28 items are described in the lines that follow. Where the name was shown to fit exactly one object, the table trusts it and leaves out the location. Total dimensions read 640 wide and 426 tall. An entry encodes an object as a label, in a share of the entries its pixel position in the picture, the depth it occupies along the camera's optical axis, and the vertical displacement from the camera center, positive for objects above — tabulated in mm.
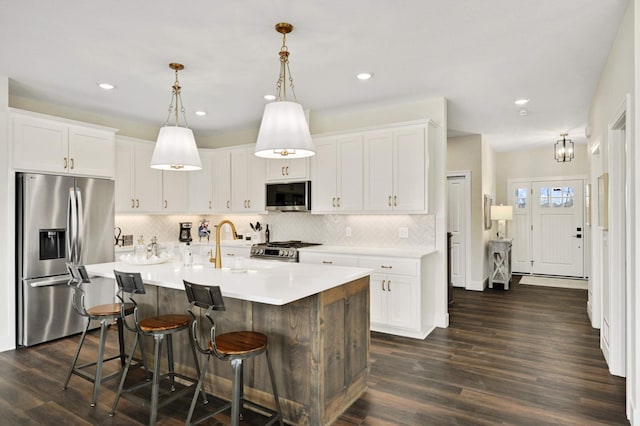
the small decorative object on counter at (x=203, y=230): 6449 -262
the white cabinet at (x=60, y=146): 4027 +776
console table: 6879 -882
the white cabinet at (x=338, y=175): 4840 +505
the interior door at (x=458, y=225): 6957 -208
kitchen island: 2439 -782
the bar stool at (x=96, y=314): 2867 -765
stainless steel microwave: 5211 +245
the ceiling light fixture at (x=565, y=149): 6731 +1131
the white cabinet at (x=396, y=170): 4434 +522
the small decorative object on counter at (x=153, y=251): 3494 -333
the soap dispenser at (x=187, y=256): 3254 -350
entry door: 7914 -294
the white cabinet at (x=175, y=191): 5902 +366
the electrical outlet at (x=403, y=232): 4902 -231
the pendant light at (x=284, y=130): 2561 +564
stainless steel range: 4910 -474
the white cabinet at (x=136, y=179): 5250 +500
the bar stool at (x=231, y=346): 2178 -767
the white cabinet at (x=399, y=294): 4164 -892
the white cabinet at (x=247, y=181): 5742 +499
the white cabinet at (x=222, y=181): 6102 +531
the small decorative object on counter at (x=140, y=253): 3384 -362
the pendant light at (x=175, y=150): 3191 +538
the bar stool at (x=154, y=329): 2520 -775
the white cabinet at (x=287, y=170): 5254 +623
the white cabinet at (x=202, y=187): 6277 +448
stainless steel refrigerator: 4016 -333
